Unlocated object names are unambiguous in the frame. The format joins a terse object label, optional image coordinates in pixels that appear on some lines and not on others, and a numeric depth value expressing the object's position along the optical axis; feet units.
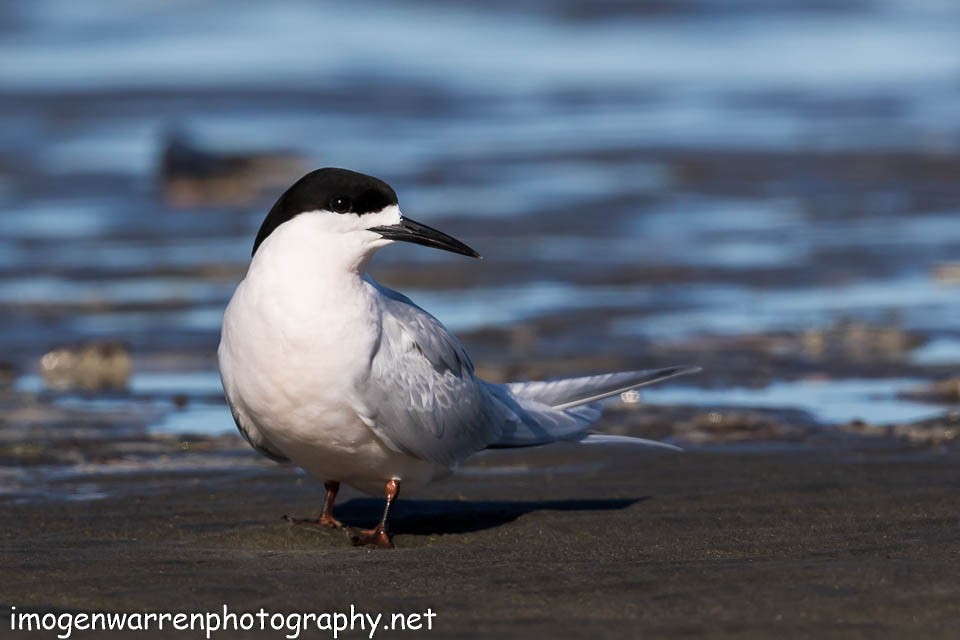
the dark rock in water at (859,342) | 47.16
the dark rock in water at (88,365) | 46.19
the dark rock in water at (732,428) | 38.86
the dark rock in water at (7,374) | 45.88
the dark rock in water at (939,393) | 42.04
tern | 29.19
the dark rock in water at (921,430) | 37.70
